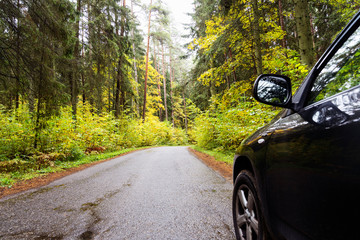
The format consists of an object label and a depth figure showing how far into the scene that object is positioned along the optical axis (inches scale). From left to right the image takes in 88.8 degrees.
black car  31.0
